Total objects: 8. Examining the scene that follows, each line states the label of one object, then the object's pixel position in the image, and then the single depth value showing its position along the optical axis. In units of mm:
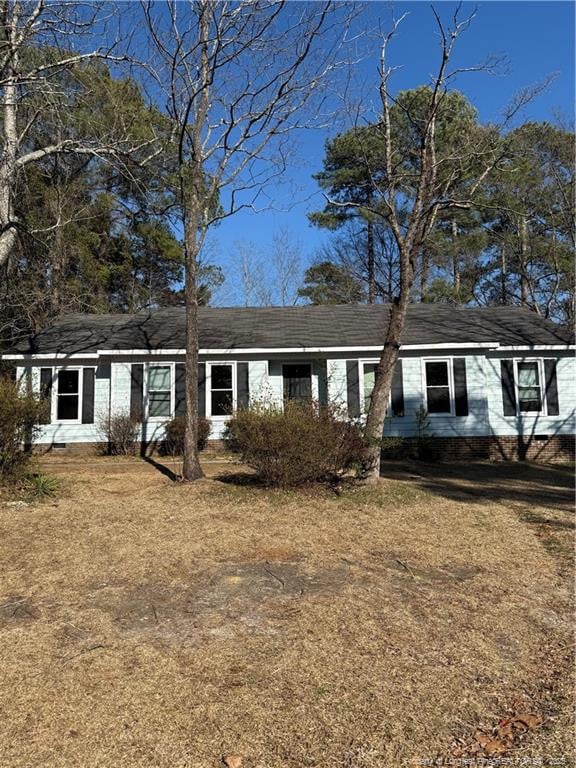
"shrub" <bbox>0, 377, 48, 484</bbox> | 8070
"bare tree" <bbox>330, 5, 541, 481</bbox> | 9164
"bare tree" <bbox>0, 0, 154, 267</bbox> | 7652
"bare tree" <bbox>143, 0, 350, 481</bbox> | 8828
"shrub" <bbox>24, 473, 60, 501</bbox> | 8242
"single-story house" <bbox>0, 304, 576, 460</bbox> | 14805
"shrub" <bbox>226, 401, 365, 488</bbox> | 7914
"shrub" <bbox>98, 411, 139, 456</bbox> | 14367
